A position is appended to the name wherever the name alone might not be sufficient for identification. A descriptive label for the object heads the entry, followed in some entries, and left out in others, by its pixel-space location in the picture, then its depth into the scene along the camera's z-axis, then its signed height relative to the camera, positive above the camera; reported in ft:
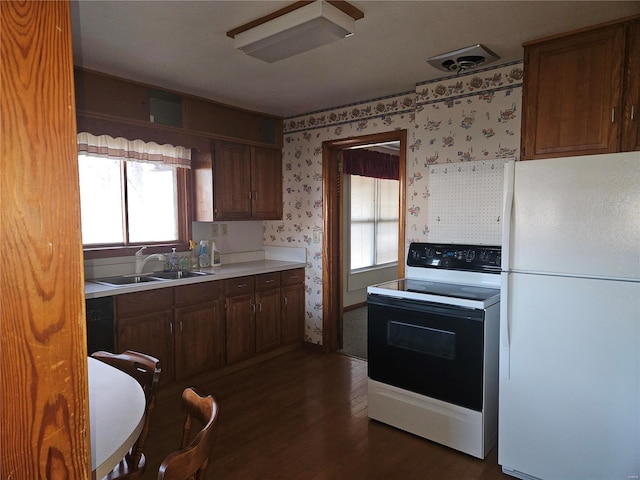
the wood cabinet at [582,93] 7.03 +2.07
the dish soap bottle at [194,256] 12.43 -1.33
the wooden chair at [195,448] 3.11 -1.89
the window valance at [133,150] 9.73 +1.57
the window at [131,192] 10.37 +0.54
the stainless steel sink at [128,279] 10.50 -1.72
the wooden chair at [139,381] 4.59 -2.12
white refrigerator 5.97 -1.68
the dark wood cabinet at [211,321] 9.58 -2.87
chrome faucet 11.08 -1.26
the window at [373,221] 19.11 -0.53
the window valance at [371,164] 17.35 +2.06
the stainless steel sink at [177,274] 11.14 -1.70
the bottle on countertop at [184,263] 12.07 -1.49
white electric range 7.54 -2.73
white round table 3.26 -1.86
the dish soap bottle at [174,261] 11.90 -1.40
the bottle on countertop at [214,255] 12.77 -1.33
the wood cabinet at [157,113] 9.45 +2.58
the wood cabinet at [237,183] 12.19 +0.86
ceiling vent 8.23 +3.11
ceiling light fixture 6.47 +2.97
